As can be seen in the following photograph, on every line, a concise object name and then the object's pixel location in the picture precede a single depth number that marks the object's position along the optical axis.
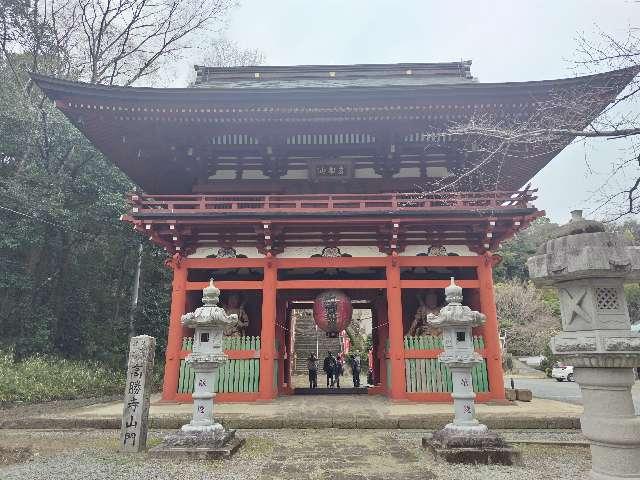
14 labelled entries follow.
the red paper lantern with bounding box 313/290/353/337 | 10.87
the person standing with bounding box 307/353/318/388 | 15.71
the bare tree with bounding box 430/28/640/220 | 5.09
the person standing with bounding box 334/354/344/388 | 17.17
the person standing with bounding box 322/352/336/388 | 17.02
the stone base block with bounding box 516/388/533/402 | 10.63
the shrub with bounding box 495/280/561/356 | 32.53
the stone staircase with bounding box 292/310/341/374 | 25.25
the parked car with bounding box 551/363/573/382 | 25.11
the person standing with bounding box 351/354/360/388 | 17.27
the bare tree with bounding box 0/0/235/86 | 15.76
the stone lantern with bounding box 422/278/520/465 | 5.53
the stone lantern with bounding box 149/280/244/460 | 5.84
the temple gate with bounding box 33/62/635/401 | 10.13
